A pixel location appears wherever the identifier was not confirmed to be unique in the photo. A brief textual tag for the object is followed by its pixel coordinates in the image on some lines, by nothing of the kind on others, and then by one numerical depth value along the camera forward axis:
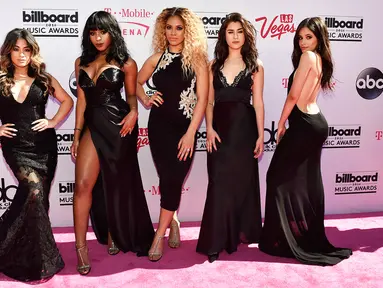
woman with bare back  3.33
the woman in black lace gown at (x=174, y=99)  3.28
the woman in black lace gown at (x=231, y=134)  3.35
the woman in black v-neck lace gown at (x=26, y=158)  3.07
